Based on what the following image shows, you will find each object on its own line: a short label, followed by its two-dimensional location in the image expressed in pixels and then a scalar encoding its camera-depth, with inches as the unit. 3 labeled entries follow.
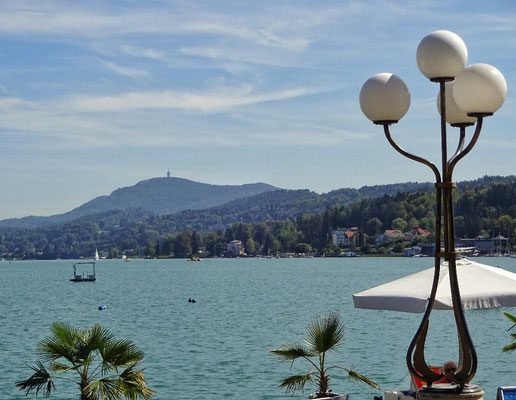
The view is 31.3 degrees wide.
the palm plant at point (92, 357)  440.5
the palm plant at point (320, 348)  483.2
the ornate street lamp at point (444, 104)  312.7
